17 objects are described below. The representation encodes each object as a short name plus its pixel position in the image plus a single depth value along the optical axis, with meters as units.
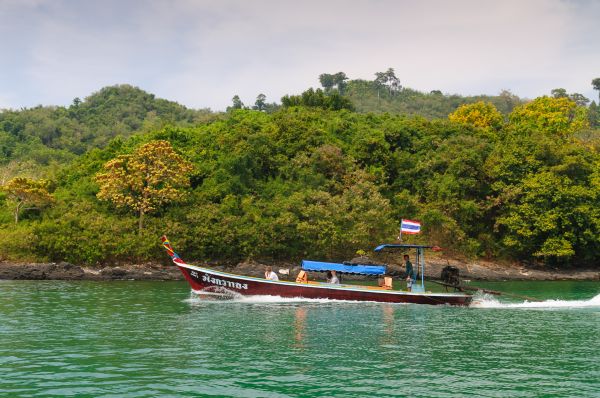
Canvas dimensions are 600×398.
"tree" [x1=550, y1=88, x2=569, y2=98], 98.31
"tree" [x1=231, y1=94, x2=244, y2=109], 112.00
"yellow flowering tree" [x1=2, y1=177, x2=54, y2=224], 45.66
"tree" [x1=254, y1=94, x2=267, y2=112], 116.81
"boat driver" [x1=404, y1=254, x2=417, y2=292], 29.23
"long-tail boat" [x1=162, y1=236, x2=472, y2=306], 28.27
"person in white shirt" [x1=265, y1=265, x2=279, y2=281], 29.18
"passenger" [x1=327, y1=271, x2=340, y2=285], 29.36
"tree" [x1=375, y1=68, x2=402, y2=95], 149.12
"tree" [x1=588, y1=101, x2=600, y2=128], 103.88
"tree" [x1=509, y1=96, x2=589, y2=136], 63.38
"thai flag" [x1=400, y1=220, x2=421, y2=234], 27.83
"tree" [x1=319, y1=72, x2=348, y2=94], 136.70
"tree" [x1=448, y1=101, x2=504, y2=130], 68.06
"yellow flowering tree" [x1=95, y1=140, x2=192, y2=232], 46.47
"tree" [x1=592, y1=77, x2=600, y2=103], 131.00
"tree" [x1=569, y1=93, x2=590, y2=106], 109.60
